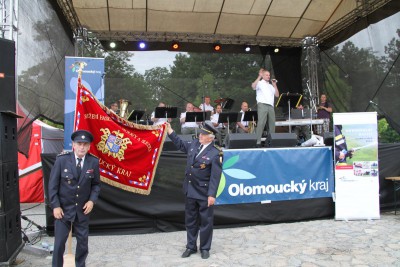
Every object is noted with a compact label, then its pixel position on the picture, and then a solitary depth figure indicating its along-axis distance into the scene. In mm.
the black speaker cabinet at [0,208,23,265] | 4059
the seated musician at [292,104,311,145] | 11250
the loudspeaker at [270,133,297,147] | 7582
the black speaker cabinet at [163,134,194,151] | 7355
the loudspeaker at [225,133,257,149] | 7389
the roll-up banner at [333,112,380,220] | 7071
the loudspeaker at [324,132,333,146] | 7544
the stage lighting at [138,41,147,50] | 13647
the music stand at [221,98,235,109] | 11320
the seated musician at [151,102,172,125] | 10975
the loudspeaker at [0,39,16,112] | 4246
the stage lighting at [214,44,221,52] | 14002
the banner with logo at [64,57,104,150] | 7160
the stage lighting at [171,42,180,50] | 13706
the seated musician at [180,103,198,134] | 10695
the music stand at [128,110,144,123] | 10167
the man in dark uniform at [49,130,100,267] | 3963
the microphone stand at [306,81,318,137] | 12920
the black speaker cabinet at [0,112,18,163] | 4164
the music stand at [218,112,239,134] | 9702
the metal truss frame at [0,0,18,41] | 5305
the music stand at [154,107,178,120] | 9977
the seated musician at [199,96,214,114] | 12133
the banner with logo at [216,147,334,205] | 6695
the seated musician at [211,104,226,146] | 10359
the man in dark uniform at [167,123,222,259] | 5035
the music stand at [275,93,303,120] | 9909
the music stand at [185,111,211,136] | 9780
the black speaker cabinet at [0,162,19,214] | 4102
